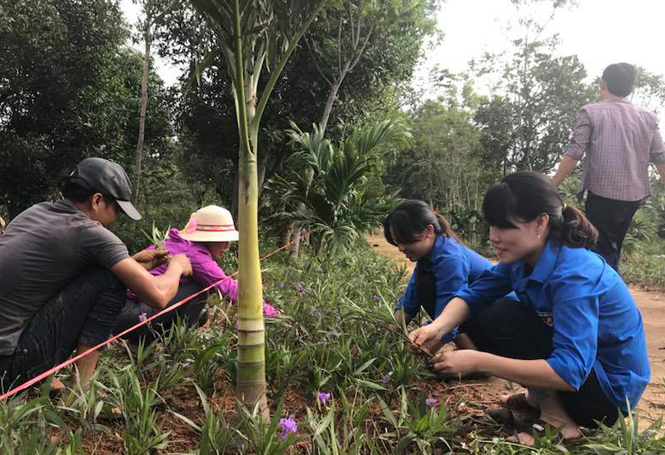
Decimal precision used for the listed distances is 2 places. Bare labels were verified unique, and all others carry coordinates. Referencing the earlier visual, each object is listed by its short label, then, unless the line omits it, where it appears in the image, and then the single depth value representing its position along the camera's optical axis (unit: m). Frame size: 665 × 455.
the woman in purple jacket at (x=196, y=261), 2.53
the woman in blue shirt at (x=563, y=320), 1.53
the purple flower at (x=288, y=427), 1.49
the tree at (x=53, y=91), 9.44
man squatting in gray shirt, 1.81
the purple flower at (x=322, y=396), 1.75
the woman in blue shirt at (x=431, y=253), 2.46
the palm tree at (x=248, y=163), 1.65
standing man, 3.27
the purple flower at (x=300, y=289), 3.32
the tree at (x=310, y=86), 8.66
